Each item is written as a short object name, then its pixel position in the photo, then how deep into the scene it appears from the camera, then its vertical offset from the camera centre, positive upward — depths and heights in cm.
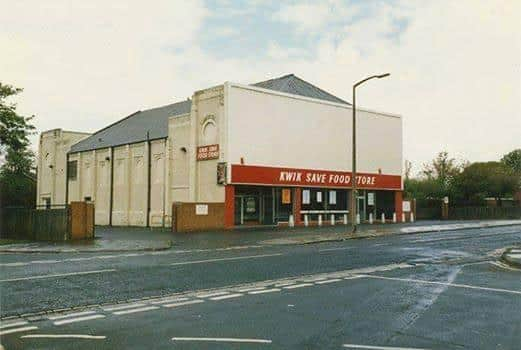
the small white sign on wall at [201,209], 3666 -21
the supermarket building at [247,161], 3916 +369
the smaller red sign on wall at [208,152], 3922 +395
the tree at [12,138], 3241 +400
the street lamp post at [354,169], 3067 +216
